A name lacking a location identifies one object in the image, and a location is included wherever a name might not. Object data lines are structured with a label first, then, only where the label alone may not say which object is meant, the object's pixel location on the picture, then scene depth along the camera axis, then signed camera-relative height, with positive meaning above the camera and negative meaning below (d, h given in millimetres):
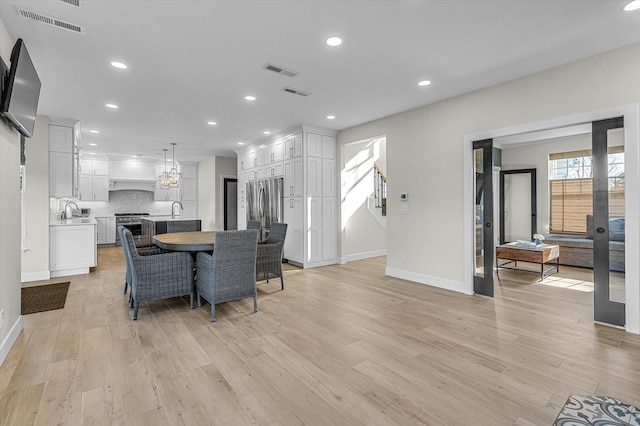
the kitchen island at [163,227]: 5528 -255
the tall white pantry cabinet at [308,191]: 5855 +427
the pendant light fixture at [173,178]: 6941 +814
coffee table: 4762 -691
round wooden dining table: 3428 -331
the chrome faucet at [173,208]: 9461 +183
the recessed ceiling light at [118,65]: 3205 +1586
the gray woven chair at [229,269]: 3189 -595
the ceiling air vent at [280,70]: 3336 +1601
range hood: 9375 +915
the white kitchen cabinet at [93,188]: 8727 +773
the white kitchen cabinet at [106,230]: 8930 -465
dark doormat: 3604 -1080
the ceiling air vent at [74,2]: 2240 +1562
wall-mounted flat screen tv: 2262 +975
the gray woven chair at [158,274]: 3197 -662
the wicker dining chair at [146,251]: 4035 -515
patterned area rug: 1358 -954
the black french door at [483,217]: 4027 -73
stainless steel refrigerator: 6438 +260
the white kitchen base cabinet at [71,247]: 5176 -570
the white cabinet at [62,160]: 5188 +946
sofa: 5547 -666
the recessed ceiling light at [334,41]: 2773 +1580
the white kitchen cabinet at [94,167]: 8695 +1377
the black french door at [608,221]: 2967 -102
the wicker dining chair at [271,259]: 4195 -637
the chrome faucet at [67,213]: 6706 +36
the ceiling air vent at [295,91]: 3996 +1620
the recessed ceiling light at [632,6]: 2314 +1571
